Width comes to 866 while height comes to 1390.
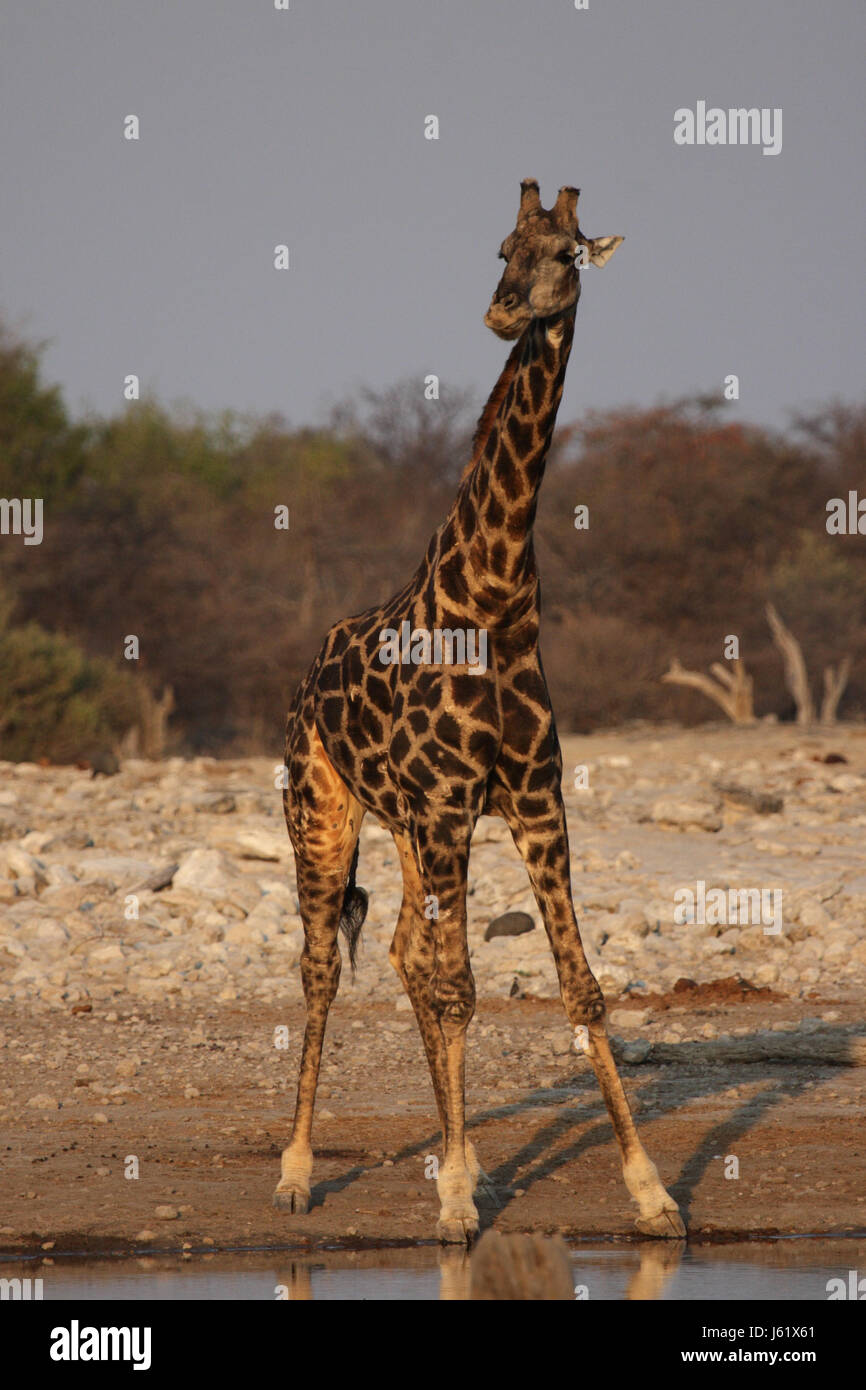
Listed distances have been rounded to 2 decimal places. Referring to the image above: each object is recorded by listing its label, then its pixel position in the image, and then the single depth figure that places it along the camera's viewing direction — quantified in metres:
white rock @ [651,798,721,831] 14.25
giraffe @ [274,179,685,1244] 5.62
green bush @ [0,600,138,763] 23.58
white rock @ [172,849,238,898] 11.87
